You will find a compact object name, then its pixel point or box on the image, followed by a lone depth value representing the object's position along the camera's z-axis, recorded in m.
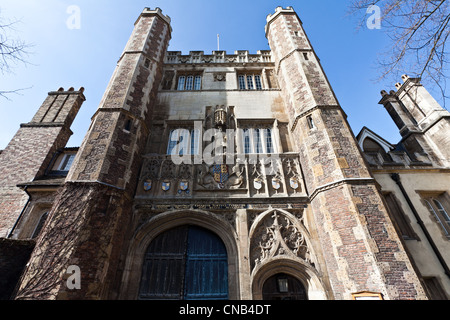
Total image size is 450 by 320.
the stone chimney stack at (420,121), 10.66
